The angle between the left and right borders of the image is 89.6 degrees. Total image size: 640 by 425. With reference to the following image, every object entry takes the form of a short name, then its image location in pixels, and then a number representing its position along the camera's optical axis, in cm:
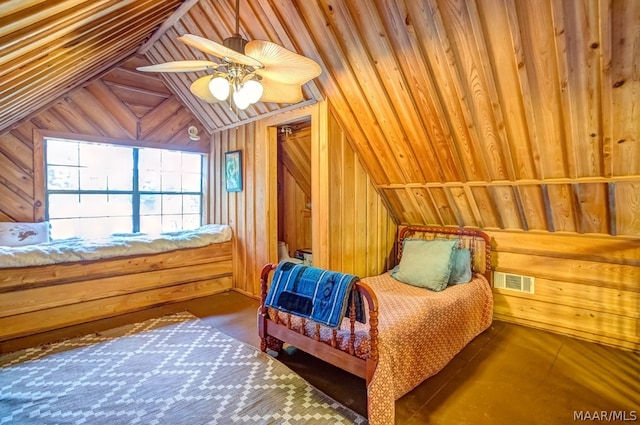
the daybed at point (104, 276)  297
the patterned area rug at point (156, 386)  188
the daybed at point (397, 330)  186
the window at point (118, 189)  403
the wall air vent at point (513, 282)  321
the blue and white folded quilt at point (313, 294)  200
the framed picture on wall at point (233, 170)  433
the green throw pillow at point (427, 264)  300
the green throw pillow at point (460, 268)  312
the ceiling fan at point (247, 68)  173
